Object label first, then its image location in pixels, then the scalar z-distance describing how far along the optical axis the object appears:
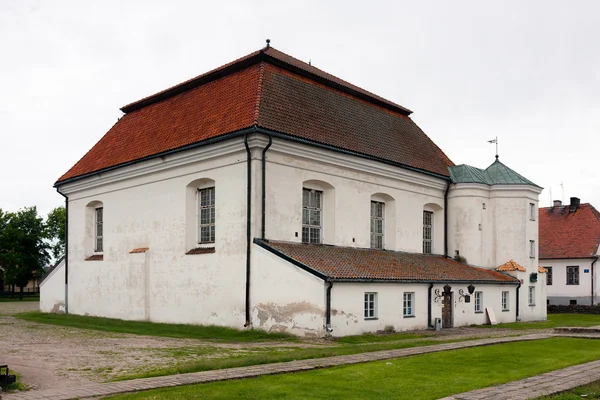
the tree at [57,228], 65.44
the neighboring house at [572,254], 43.75
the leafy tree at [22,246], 58.97
